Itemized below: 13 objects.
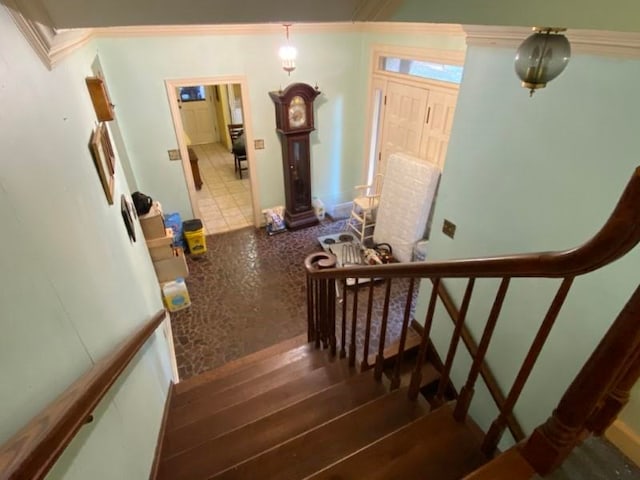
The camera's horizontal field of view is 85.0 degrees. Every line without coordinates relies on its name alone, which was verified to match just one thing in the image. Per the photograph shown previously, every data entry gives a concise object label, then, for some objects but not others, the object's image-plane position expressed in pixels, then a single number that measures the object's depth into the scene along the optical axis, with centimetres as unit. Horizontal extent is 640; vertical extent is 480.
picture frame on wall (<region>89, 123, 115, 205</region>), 178
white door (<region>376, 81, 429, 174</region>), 404
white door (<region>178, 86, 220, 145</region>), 811
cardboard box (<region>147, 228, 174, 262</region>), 351
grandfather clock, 438
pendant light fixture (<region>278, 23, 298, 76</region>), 394
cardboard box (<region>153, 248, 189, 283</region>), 367
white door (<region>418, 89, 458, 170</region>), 362
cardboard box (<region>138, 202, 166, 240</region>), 337
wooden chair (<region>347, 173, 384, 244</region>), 468
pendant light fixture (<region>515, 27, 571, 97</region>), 136
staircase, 123
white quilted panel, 381
